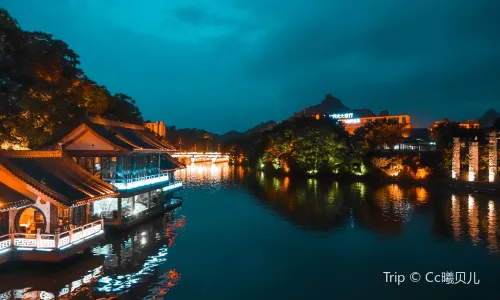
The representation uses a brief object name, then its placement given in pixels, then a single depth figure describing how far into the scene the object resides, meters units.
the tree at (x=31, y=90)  23.36
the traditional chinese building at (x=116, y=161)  22.47
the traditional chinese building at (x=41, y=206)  15.04
